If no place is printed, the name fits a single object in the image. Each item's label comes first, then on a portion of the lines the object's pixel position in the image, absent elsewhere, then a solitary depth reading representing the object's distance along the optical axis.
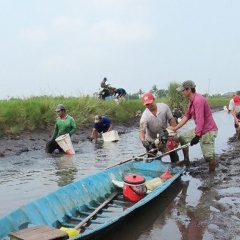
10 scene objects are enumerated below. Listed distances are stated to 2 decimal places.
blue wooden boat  4.11
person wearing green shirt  12.09
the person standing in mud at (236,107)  14.17
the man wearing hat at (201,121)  7.41
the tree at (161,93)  30.30
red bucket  5.91
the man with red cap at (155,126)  7.69
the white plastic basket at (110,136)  15.55
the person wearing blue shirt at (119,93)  24.97
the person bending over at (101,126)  15.30
